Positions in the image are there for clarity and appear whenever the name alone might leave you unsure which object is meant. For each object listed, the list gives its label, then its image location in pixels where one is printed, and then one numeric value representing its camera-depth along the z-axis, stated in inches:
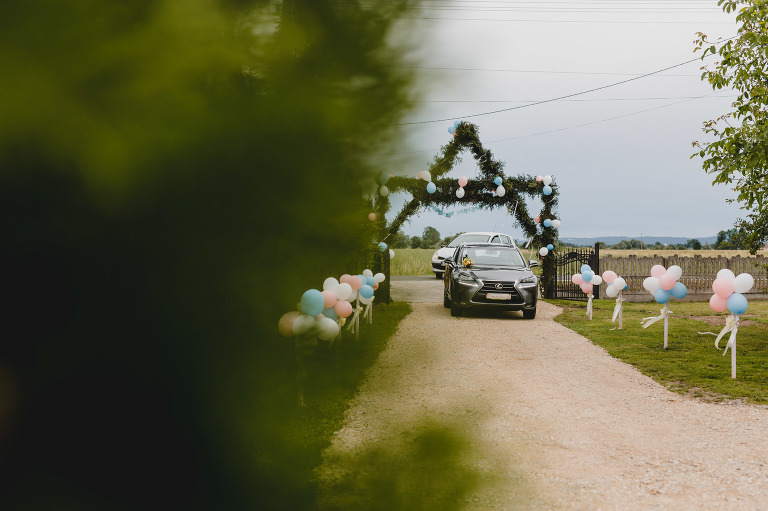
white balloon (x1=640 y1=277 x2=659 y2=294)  400.8
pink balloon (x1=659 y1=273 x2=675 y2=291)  386.3
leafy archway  729.0
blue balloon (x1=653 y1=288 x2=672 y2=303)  392.2
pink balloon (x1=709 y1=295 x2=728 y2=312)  340.5
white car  854.5
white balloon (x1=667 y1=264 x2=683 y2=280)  384.8
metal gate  784.9
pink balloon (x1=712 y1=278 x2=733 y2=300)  334.6
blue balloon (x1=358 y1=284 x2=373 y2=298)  354.5
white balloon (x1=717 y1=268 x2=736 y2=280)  338.0
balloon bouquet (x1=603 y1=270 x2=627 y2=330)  479.5
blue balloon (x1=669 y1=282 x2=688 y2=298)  392.0
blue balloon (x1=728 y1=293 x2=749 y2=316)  320.5
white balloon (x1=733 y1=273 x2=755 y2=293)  327.9
